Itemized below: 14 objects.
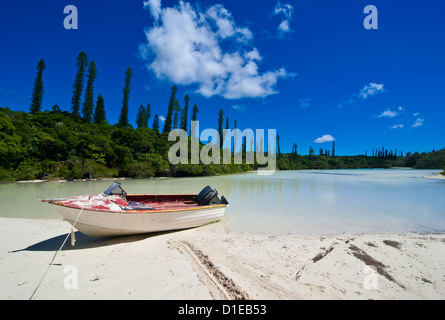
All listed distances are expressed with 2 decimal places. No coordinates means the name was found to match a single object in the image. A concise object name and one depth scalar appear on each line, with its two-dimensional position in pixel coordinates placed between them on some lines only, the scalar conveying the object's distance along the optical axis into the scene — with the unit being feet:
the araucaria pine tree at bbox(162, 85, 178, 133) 154.10
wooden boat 13.35
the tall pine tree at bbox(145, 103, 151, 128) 165.15
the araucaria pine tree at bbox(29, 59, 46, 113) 119.44
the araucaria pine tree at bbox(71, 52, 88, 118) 122.11
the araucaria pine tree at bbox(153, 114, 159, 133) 164.68
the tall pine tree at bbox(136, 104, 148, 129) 155.02
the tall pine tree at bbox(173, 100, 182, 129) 156.97
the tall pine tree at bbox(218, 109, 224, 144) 183.73
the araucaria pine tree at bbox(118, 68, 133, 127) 137.69
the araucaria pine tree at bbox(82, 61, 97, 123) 123.54
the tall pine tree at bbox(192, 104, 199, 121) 169.48
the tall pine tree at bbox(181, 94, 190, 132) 162.90
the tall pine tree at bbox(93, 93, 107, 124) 130.62
